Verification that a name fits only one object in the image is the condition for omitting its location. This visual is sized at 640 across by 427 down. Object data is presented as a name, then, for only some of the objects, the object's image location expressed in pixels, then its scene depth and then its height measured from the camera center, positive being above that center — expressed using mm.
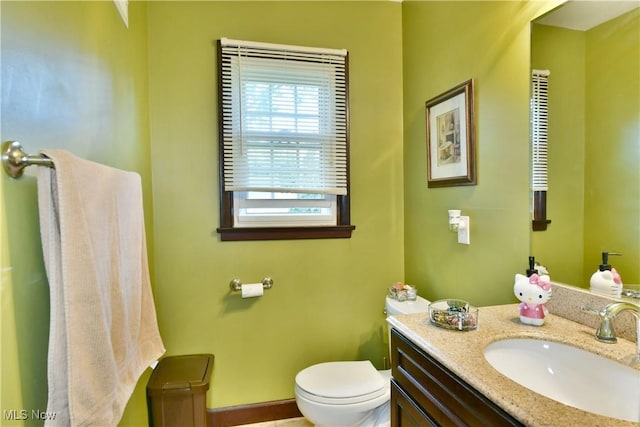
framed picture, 1541 +367
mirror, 974 +232
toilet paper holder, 1898 -480
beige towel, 712 -219
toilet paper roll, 1867 -506
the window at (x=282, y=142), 1885 +416
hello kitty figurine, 1088 -334
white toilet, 1523 -962
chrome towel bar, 643 +110
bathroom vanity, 676 -445
